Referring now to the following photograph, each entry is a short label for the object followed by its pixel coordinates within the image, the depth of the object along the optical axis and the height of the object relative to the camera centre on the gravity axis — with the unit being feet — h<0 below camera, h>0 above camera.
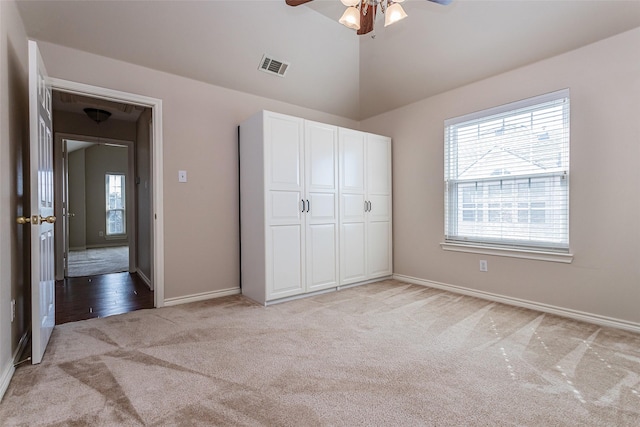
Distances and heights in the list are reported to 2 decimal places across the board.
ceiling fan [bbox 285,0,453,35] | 6.76 +4.44
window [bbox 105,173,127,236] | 27.40 +0.41
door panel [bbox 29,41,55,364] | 6.12 +0.11
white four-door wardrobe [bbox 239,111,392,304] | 10.34 +0.04
